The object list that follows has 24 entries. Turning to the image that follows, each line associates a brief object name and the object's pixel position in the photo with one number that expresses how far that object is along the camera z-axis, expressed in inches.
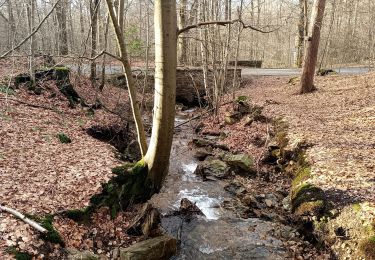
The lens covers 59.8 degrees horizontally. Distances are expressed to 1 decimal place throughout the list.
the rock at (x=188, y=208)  297.7
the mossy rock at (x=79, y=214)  234.0
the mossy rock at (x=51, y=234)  201.2
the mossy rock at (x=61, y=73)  548.7
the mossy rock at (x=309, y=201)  247.5
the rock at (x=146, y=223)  251.4
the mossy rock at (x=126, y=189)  268.4
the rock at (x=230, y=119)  555.8
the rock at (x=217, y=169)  386.9
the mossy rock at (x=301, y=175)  300.6
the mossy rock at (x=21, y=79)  487.7
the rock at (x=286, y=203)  294.6
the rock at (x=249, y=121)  517.0
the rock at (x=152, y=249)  215.0
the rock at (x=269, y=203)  304.0
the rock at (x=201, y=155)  446.6
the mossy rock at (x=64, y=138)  371.6
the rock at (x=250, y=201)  307.4
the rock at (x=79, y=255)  197.0
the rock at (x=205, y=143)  478.1
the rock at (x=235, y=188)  339.0
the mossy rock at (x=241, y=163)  384.8
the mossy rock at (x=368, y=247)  193.0
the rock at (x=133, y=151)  414.4
